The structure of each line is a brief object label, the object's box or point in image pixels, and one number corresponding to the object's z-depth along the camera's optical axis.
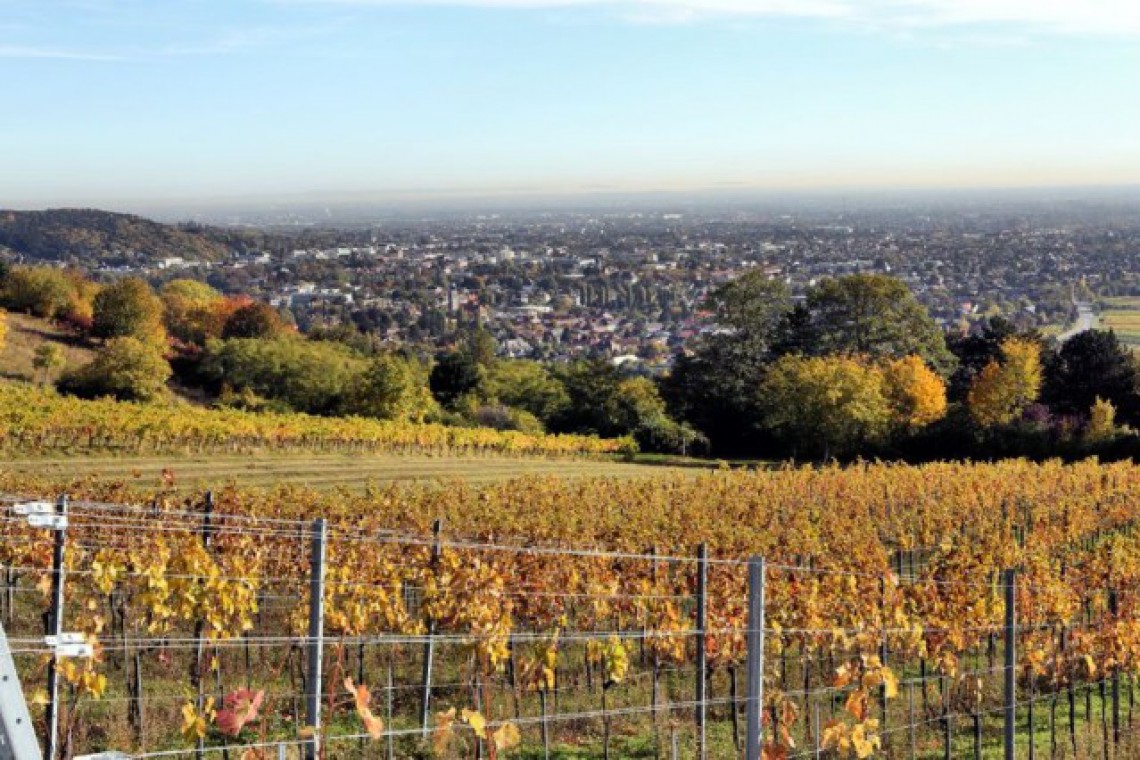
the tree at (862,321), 47.16
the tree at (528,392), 46.67
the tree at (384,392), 38.94
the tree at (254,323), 54.31
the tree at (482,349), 55.08
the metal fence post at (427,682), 8.79
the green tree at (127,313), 46.81
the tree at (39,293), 51.81
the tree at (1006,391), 37.47
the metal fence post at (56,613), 5.30
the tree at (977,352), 44.94
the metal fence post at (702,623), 7.19
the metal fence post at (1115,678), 9.70
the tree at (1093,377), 39.16
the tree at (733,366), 43.97
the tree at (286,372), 40.62
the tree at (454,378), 47.03
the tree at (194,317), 56.50
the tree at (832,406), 37.34
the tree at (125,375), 37.31
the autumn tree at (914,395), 38.62
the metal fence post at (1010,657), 7.34
